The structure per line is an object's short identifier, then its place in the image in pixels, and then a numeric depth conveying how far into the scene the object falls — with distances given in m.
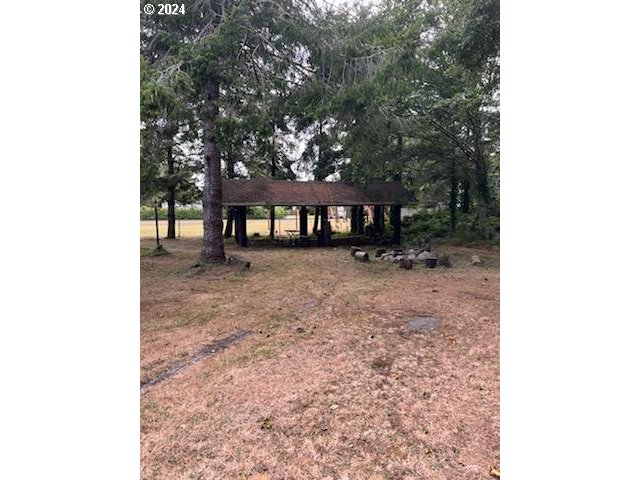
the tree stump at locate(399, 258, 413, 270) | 9.31
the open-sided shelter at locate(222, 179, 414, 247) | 13.80
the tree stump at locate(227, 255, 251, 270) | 9.20
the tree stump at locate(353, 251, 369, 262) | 10.85
